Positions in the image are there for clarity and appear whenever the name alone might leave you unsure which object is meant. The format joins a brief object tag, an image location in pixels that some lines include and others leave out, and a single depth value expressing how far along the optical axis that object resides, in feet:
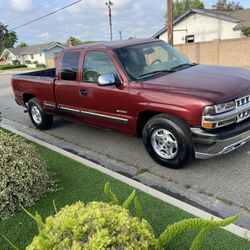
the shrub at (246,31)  87.39
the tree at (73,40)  213.56
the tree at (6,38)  306.35
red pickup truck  12.87
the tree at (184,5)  200.64
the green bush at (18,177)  11.23
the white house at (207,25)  95.04
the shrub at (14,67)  175.57
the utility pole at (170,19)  50.31
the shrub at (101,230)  5.75
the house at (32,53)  203.25
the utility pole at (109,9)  142.10
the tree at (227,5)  193.93
